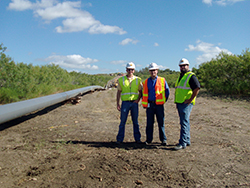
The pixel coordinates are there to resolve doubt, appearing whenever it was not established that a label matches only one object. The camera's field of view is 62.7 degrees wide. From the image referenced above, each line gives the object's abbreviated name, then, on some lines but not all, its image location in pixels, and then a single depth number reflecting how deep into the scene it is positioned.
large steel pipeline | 6.61
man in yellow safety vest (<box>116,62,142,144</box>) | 5.14
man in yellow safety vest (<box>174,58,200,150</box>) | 4.75
